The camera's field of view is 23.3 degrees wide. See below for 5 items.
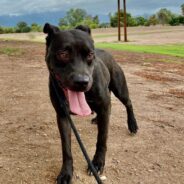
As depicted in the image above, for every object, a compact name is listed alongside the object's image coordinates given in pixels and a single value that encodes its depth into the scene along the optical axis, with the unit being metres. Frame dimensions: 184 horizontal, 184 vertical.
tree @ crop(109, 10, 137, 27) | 59.25
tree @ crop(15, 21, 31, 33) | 56.44
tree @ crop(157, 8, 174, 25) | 70.05
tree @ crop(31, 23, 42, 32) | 55.82
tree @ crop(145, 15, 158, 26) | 64.62
